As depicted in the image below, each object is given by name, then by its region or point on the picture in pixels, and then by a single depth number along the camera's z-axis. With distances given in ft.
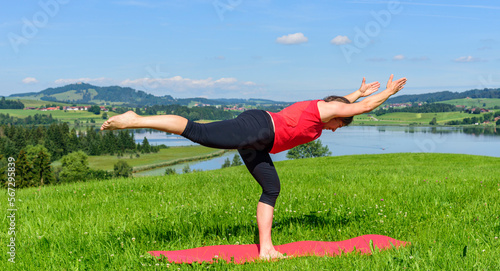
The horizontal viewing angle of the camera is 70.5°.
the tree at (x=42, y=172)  239.91
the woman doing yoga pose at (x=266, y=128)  15.75
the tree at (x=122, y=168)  417.49
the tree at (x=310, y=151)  359.87
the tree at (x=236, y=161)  420.79
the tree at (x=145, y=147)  622.54
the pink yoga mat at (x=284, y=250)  16.46
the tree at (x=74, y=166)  384.35
